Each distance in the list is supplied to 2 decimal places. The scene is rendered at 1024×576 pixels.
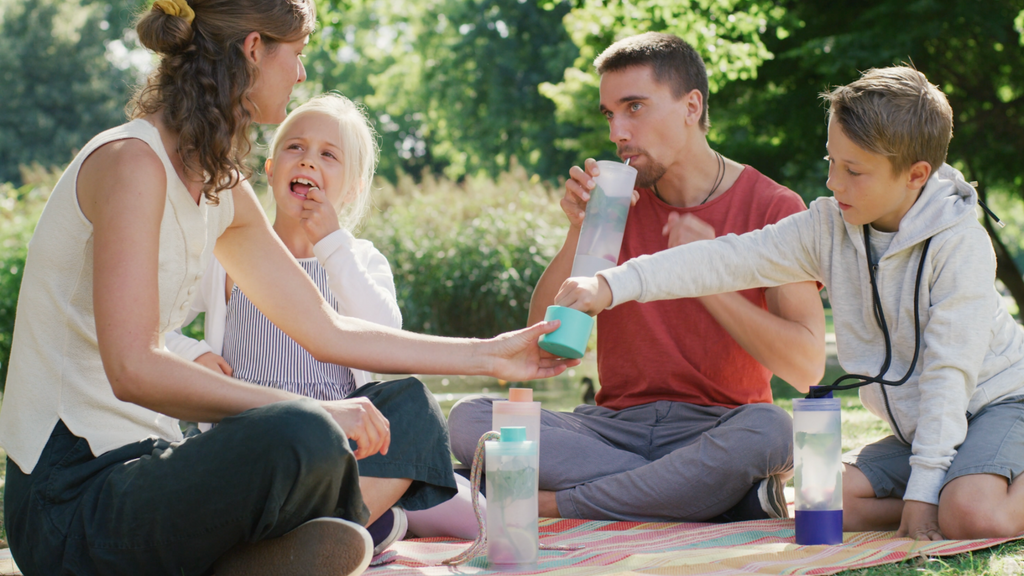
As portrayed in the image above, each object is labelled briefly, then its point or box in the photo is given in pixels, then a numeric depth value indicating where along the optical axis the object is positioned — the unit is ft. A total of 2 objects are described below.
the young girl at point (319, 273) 9.82
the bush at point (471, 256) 31.71
